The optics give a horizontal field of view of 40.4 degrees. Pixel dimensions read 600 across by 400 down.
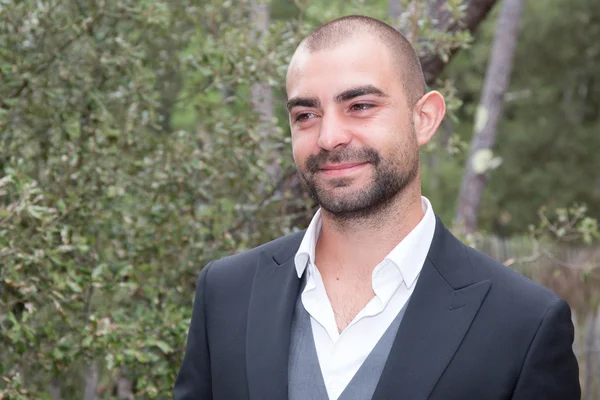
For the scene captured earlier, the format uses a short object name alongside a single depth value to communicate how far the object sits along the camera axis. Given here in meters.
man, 2.60
